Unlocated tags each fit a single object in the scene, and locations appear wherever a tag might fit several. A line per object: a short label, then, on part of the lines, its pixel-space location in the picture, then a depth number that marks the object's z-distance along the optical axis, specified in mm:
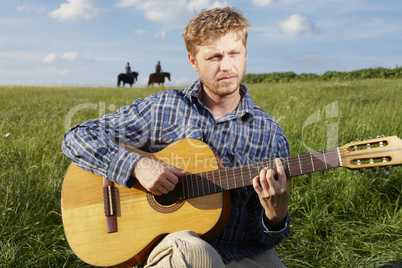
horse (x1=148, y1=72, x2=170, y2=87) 22078
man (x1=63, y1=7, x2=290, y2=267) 1990
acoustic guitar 1832
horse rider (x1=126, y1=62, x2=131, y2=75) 24541
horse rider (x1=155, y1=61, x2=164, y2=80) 21239
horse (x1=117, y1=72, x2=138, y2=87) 24812
